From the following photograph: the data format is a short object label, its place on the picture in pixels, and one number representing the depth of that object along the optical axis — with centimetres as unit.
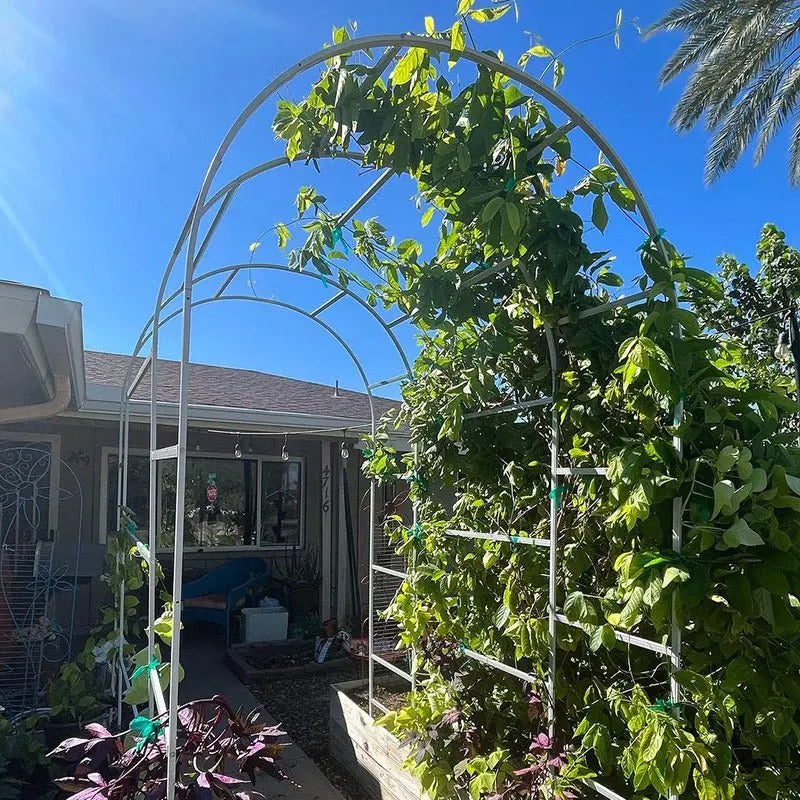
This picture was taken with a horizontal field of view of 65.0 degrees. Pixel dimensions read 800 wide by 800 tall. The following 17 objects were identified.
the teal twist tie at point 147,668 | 235
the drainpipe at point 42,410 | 413
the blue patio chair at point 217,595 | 652
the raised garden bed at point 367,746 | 330
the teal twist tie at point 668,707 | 182
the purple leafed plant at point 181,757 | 188
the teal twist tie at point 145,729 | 198
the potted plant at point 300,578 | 717
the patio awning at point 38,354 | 290
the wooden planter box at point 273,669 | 563
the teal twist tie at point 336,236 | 266
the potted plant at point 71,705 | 394
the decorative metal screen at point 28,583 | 463
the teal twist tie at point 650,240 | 202
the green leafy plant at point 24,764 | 336
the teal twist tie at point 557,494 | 237
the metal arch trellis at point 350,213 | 166
